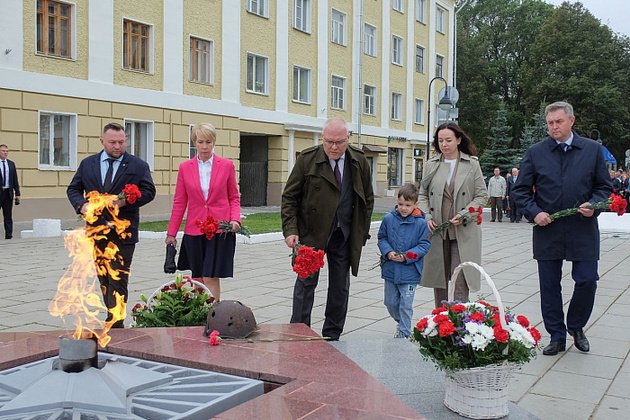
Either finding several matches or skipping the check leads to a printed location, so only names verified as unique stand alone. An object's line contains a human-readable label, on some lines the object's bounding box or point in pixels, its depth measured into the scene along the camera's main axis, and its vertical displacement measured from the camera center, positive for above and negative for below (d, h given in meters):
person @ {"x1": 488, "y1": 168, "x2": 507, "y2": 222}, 22.81 -0.43
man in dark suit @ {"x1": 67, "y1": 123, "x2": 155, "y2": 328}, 5.76 -0.12
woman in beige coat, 5.83 -0.20
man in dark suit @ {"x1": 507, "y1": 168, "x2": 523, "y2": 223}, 22.70 -1.06
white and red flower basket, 3.61 -1.08
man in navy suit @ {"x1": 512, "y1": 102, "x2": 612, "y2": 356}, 5.59 -0.30
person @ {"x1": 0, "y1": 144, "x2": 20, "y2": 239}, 13.82 -0.30
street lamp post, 20.89 +2.26
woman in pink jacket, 6.05 -0.30
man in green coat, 5.37 -0.28
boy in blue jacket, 5.75 -0.61
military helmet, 4.43 -0.91
